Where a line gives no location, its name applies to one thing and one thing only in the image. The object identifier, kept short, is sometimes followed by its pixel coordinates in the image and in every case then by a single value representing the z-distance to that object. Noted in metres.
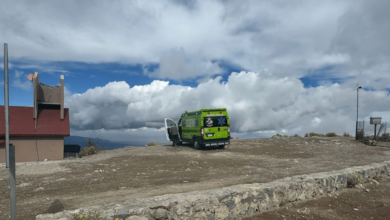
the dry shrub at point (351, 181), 8.39
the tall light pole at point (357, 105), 27.21
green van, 17.34
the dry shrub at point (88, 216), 4.24
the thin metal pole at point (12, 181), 3.57
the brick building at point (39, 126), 15.12
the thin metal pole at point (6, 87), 3.33
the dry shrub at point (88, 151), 18.34
